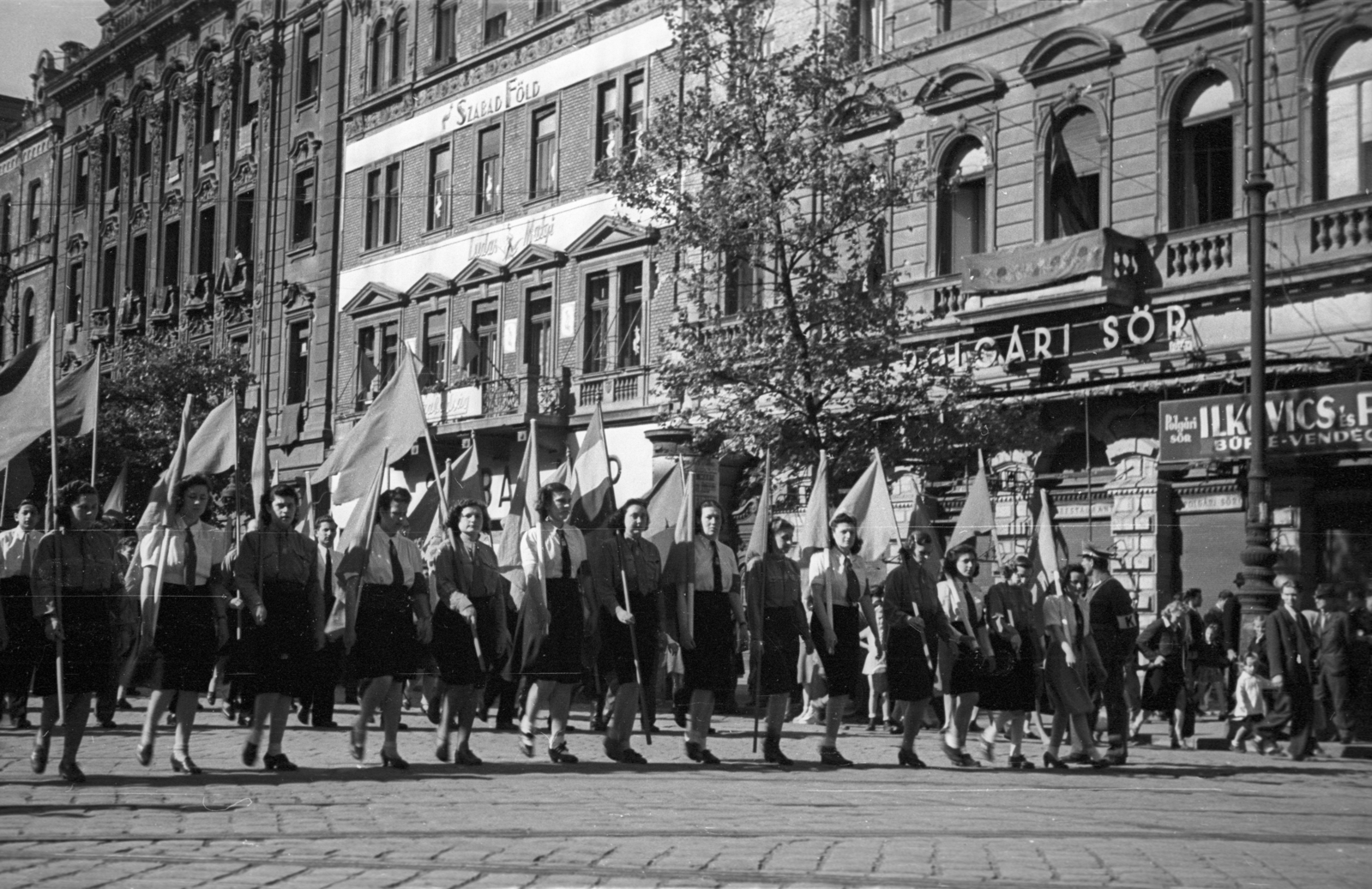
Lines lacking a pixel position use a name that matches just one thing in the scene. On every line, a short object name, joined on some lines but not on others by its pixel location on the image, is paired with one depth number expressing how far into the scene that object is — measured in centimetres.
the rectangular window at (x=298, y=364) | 4309
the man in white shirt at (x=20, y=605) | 1120
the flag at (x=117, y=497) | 2120
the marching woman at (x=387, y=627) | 1187
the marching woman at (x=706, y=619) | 1320
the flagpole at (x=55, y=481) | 1090
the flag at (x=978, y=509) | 1878
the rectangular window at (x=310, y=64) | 4341
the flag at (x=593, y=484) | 1452
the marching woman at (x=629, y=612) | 1280
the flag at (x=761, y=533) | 1391
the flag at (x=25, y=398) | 1238
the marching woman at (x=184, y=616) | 1127
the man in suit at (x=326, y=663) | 1409
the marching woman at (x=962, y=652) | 1380
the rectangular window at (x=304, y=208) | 4309
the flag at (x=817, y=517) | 1670
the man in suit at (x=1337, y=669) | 1638
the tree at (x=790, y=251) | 2212
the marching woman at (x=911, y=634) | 1352
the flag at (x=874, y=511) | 1755
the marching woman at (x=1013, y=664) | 1394
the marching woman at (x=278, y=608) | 1139
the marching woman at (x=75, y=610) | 1099
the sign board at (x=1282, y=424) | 2022
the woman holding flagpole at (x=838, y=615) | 1359
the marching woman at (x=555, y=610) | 1276
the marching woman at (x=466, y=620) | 1238
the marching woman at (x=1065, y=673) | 1423
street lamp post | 1766
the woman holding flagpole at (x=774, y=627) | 1335
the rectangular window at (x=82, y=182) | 4903
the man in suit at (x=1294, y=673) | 1609
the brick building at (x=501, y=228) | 3375
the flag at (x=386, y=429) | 1398
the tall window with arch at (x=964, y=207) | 2664
